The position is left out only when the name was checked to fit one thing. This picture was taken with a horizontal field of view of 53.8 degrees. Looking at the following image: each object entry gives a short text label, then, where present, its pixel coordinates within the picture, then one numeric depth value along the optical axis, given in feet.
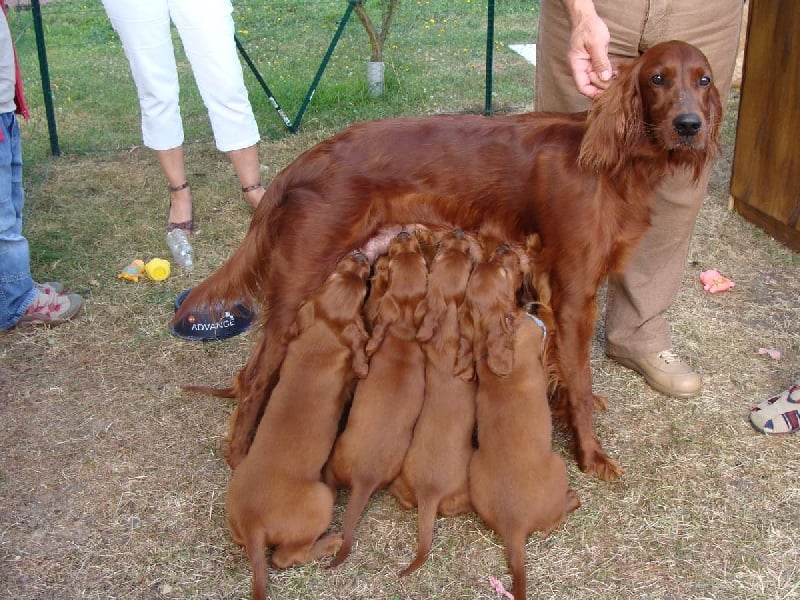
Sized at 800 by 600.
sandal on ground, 9.52
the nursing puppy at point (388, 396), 7.86
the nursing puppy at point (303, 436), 7.38
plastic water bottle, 13.93
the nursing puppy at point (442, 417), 7.75
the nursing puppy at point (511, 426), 7.49
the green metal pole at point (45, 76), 18.48
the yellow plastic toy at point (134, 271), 13.51
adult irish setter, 8.34
